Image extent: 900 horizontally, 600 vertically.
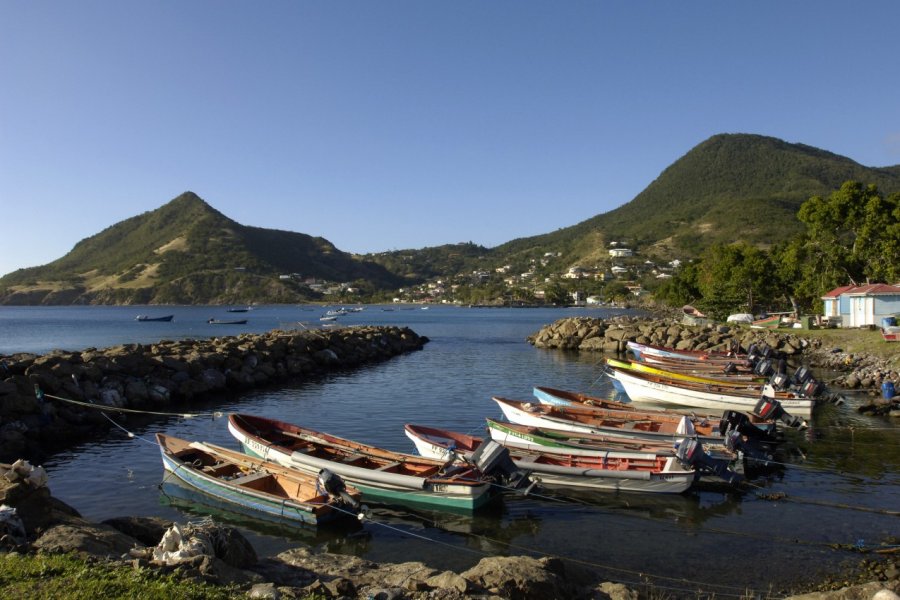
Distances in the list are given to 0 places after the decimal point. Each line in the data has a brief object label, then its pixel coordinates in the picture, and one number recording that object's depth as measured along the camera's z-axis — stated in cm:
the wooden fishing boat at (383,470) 1444
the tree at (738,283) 6869
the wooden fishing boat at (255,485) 1363
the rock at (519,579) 834
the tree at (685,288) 9525
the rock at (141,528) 1054
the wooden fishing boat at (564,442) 1748
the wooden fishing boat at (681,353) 4116
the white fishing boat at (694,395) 2481
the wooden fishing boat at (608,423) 1941
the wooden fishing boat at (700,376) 3000
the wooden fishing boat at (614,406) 2108
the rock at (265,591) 751
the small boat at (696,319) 6769
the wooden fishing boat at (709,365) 3428
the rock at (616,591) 886
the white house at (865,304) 4416
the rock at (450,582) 811
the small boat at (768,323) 5675
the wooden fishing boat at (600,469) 1576
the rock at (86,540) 868
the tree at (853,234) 5169
